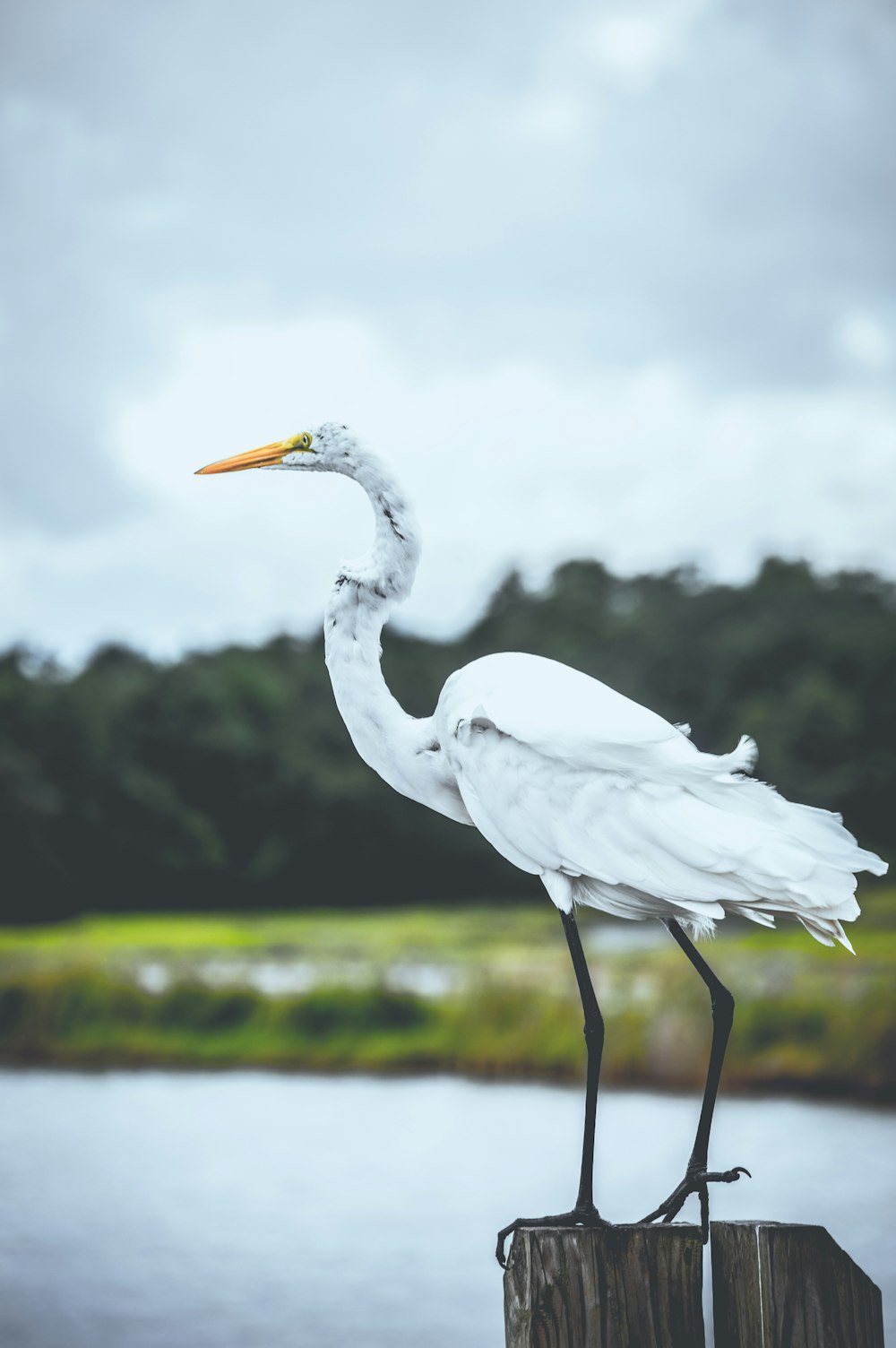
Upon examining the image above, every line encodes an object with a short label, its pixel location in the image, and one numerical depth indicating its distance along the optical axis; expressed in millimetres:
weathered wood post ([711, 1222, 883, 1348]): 5844
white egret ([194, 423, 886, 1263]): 7137
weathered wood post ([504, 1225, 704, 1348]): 5902
